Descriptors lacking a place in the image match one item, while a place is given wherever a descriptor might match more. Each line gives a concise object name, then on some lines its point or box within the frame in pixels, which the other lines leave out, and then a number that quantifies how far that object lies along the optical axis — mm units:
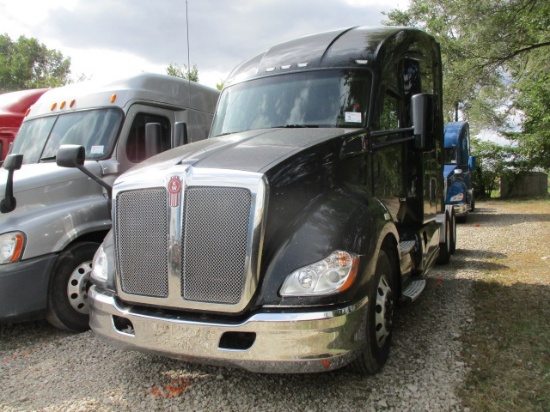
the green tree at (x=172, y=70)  26430
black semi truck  2811
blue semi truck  11914
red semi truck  8859
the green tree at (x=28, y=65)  36731
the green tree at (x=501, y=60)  13102
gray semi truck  4387
